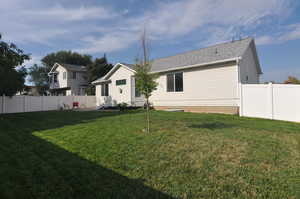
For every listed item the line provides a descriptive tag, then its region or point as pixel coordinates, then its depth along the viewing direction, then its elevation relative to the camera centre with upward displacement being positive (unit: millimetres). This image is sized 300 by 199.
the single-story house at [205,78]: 11461 +1722
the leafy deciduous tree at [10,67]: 11272 +2414
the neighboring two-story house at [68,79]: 27594 +3718
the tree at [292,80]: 21914 +2619
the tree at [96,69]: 28766 +5390
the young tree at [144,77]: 6602 +913
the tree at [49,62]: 42678 +10823
